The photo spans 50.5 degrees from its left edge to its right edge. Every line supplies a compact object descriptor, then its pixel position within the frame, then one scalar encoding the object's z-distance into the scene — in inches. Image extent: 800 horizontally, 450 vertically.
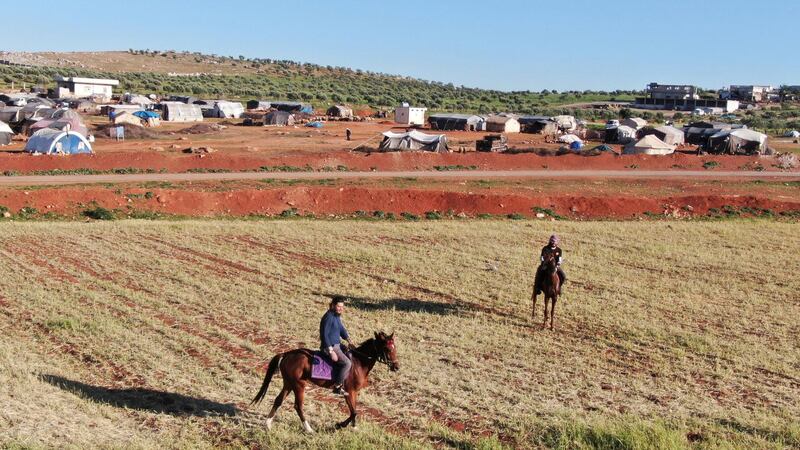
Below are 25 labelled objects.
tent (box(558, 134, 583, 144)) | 3271.2
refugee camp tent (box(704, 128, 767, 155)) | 2910.9
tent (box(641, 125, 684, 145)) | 3230.8
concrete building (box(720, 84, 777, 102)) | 7568.9
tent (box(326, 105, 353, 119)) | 4276.6
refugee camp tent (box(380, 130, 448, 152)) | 2620.6
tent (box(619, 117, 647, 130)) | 3829.2
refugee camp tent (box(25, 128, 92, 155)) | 2236.7
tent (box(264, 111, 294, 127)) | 3693.4
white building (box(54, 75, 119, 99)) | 4618.6
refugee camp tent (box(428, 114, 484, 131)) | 3816.4
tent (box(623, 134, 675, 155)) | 2773.1
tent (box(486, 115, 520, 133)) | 3774.6
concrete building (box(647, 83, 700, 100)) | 6540.4
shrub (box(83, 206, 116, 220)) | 1519.4
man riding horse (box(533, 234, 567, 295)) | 829.2
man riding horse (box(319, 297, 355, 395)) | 516.1
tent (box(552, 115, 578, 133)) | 3831.7
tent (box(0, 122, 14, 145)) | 2493.8
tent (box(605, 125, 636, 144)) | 3422.7
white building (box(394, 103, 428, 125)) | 4079.7
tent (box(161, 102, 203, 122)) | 3813.7
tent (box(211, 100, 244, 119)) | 4136.3
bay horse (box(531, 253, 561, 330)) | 818.8
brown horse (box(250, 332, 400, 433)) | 514.3
